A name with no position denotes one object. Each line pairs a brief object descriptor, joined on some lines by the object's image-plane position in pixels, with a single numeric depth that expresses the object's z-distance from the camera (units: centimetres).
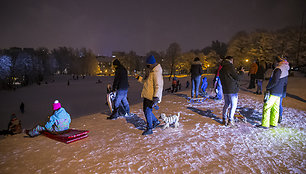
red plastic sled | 423
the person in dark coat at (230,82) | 504
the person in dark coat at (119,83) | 583
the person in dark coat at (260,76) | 1115
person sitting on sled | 448
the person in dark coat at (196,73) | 909
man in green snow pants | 470
